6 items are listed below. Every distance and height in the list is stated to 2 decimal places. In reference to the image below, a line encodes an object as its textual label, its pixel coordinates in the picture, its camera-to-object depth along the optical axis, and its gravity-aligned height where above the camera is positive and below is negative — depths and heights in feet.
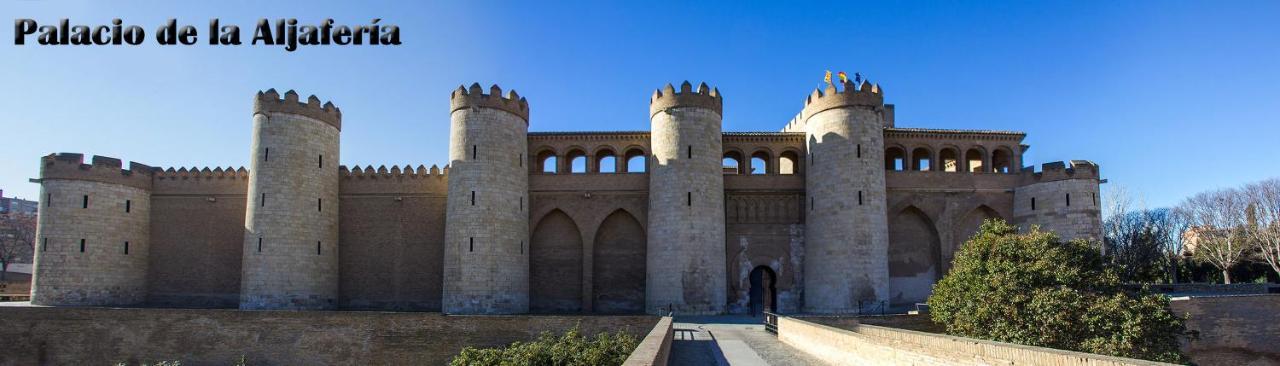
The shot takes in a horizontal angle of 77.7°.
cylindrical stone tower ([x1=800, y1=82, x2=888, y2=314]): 82.89 +5.90
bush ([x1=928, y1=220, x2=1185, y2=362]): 53.47 -2.84
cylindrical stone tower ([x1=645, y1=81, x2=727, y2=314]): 82.99 +5.88
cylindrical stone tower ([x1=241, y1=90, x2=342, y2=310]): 83.10 +5.22
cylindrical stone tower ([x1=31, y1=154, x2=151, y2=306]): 86.84 +2.86
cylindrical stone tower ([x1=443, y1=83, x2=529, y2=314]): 82.23 +5.38
